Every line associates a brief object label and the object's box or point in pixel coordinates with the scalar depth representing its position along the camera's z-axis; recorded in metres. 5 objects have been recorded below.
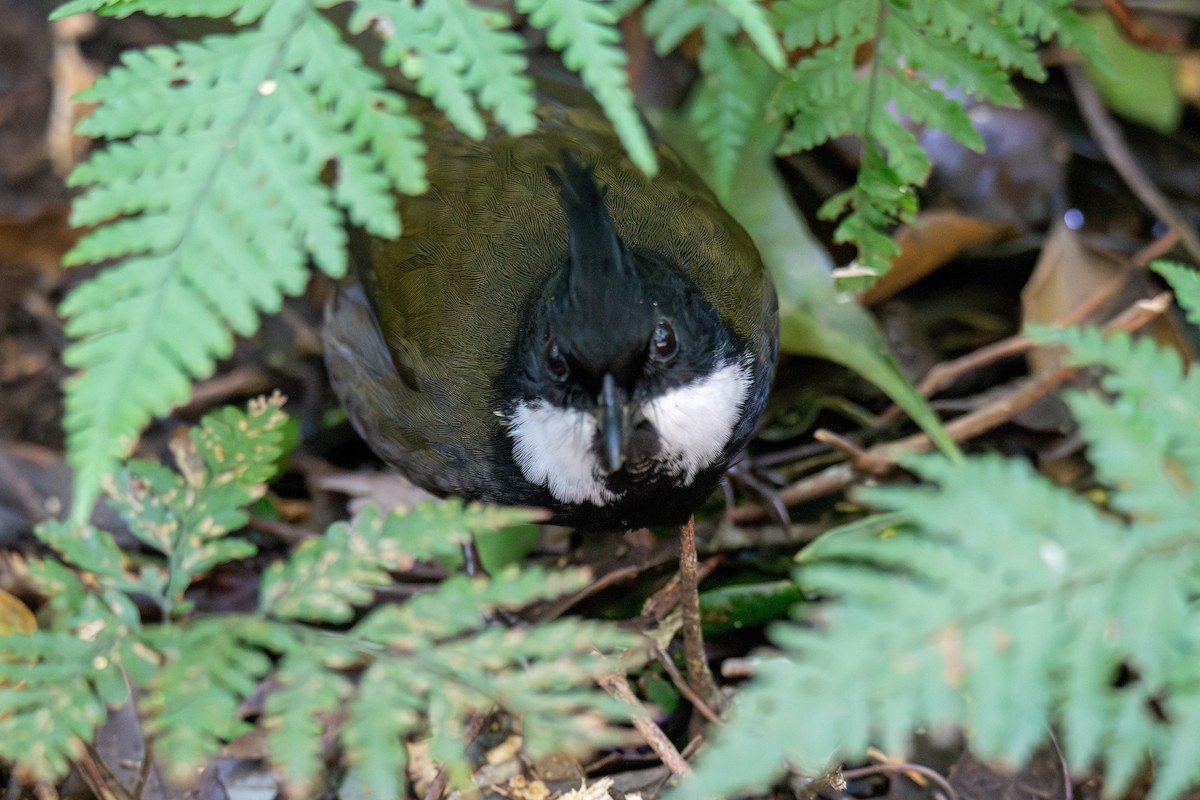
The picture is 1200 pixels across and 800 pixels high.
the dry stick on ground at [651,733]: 4.50
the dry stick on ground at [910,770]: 4.70
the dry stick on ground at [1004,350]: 6.09
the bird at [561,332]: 4.58
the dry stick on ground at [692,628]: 4.98
